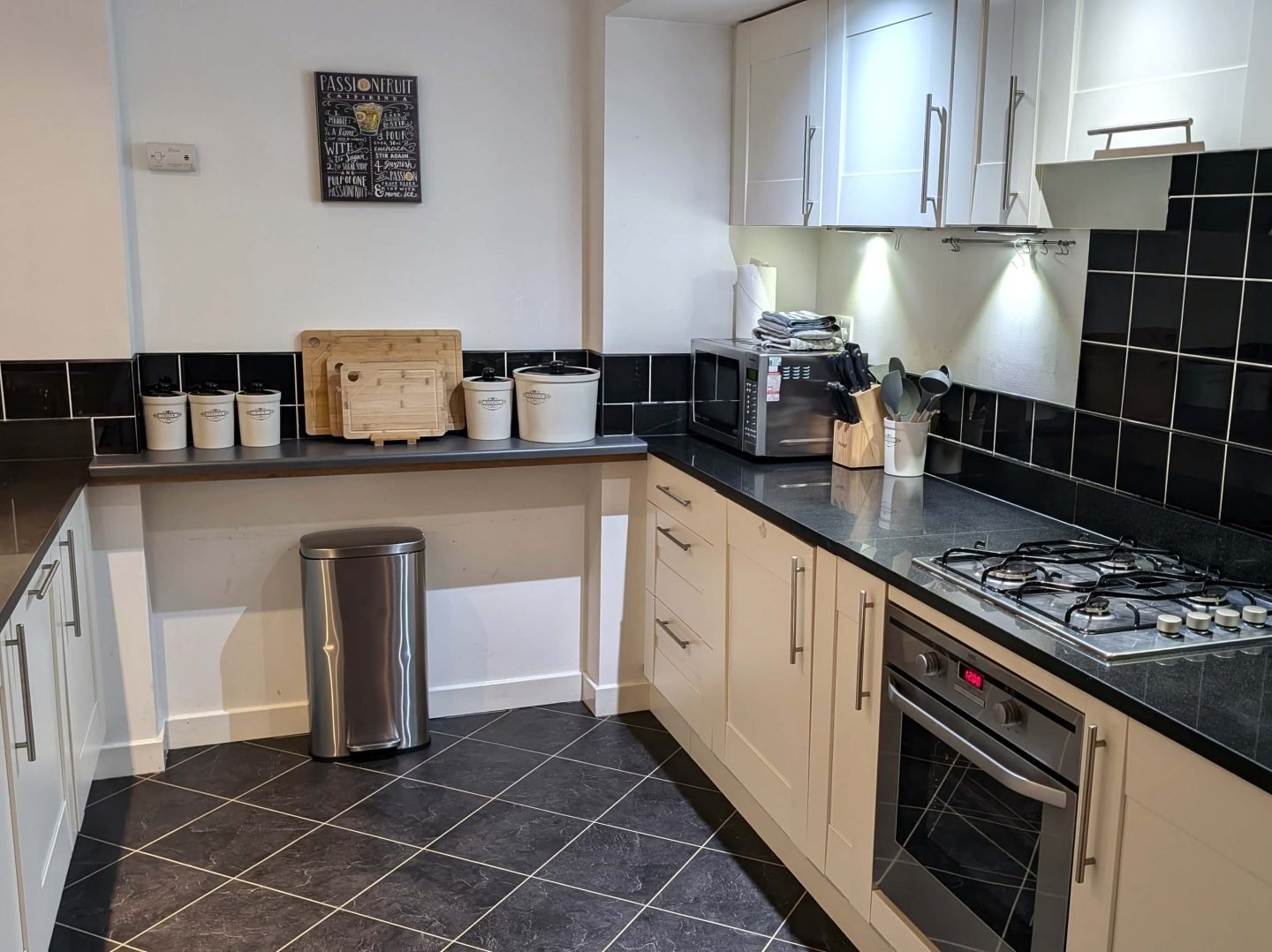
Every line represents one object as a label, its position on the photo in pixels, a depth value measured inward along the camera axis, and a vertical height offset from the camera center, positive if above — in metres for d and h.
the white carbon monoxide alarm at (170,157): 3.29 +0.27
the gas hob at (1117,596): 1.82 -0.55
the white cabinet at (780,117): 3.15 +0.40
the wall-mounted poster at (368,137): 3.42 +0.35
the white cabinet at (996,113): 2.30 +0.29
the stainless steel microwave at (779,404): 3.27 -0.39
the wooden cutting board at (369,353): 3.51 -0.28
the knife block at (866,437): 3.20 -0.46
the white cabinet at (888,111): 2.61 +0.35
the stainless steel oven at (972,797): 1.80 -0.88
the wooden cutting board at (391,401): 3.47 -0.41
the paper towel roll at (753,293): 3.68 -0.10
